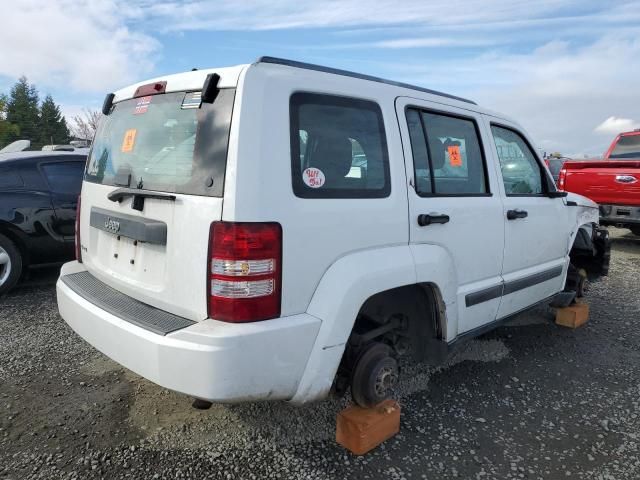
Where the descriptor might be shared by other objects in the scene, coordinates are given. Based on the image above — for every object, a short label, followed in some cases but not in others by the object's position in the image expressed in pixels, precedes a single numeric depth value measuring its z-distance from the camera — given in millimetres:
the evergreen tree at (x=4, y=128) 44250
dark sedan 4797
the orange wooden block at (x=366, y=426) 2457
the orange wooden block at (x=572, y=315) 4438
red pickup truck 7523
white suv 1978
